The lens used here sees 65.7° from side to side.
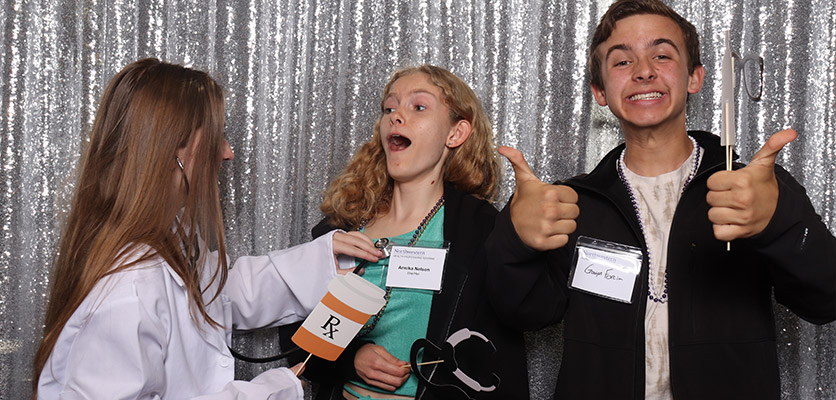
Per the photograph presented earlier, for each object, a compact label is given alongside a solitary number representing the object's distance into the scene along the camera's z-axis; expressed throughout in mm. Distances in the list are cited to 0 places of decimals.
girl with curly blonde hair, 1574
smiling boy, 1211
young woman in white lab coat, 1191
